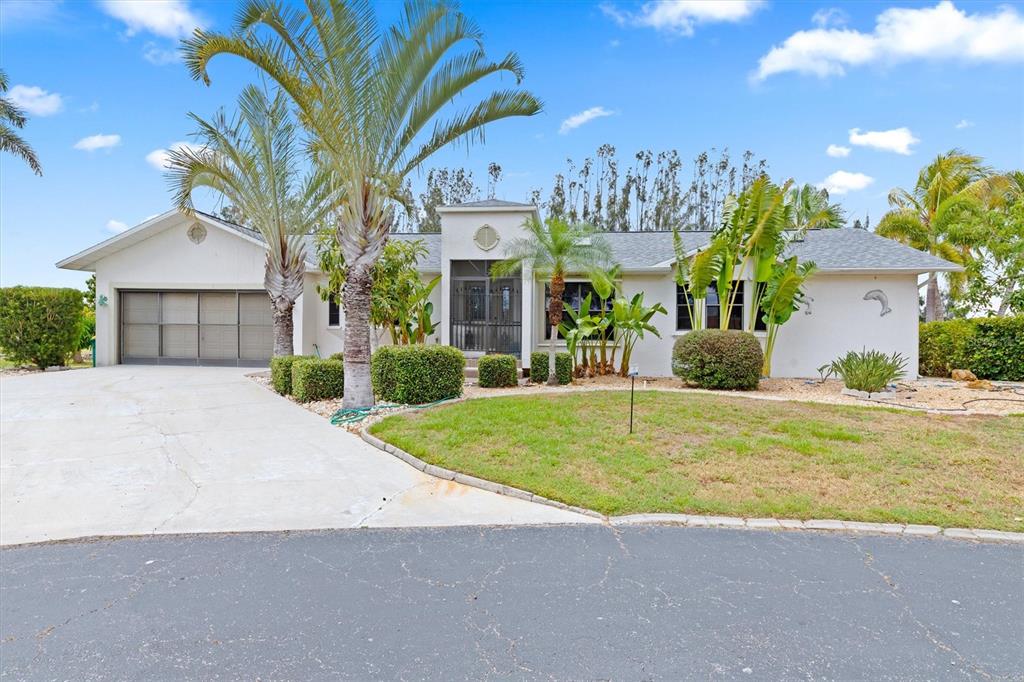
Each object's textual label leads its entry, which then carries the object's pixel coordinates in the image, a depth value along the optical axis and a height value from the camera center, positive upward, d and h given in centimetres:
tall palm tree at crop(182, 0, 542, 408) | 844 +403
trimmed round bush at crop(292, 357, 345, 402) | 1086 -99
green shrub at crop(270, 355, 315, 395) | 1193 -96
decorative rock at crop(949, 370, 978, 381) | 1308 -89
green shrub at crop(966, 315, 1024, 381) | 1355 -25
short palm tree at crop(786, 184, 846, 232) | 1638 +414
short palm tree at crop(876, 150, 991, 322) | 2020 +498
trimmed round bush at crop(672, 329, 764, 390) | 1163 -53
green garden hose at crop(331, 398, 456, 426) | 919 -143
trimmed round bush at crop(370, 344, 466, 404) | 1007 -80
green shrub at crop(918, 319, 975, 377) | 1423 -23
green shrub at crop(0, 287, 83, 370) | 1605 +10
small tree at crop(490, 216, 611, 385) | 1248 +185
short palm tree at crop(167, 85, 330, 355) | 1284 +365
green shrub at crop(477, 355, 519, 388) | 1218 -86
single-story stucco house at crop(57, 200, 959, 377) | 1424 +109
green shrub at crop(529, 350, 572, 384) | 1296 -82
